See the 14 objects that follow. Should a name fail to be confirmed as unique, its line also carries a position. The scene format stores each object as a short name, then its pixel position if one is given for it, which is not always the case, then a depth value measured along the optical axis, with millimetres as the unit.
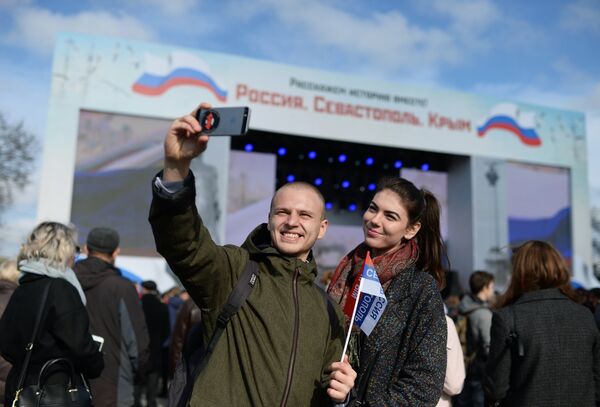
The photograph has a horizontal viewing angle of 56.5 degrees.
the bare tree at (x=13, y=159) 19375
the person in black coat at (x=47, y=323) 2816
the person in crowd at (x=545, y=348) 2812
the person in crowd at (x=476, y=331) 4949
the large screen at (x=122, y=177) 13977
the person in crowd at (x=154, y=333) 6441
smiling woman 1896
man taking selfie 1619
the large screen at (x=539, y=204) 18141
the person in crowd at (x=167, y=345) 8311
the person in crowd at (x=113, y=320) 3781
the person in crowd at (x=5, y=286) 3172
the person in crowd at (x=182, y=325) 5305
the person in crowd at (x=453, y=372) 2377
